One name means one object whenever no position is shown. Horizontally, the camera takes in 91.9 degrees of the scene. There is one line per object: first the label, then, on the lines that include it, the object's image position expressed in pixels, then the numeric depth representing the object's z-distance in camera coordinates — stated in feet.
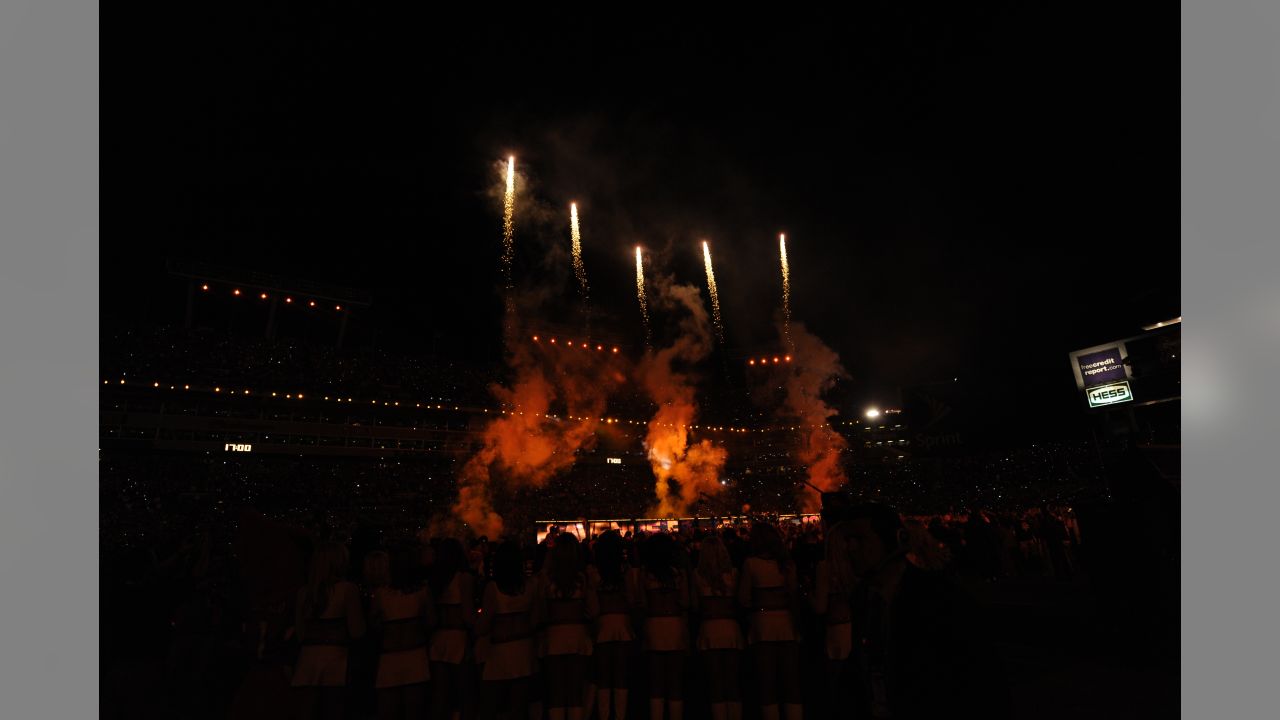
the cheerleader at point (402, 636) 18.58
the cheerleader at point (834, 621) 21.22
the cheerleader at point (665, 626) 20.40
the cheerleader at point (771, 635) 19.86
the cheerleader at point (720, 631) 19.99
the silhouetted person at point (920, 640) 8.14
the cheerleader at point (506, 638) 18.62
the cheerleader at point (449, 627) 19.56
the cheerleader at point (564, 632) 19.72
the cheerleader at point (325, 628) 17.20
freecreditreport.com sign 88.79
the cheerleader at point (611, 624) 20.61
